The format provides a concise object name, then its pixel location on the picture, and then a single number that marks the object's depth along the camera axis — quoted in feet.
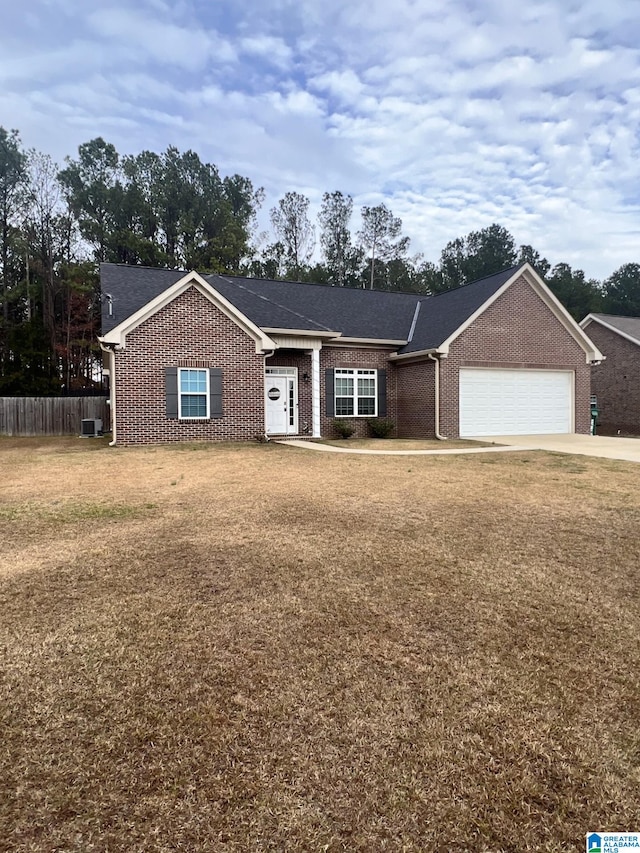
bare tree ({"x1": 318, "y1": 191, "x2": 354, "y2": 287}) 141.38
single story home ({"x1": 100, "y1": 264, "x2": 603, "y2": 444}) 46.65
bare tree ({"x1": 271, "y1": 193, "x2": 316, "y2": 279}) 134.92
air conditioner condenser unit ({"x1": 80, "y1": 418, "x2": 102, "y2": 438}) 60.49
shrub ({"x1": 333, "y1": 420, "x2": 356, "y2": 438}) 56.29
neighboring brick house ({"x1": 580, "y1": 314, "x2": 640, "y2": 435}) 82.48
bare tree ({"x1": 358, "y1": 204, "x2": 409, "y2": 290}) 144.25
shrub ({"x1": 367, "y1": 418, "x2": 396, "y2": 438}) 58.39
